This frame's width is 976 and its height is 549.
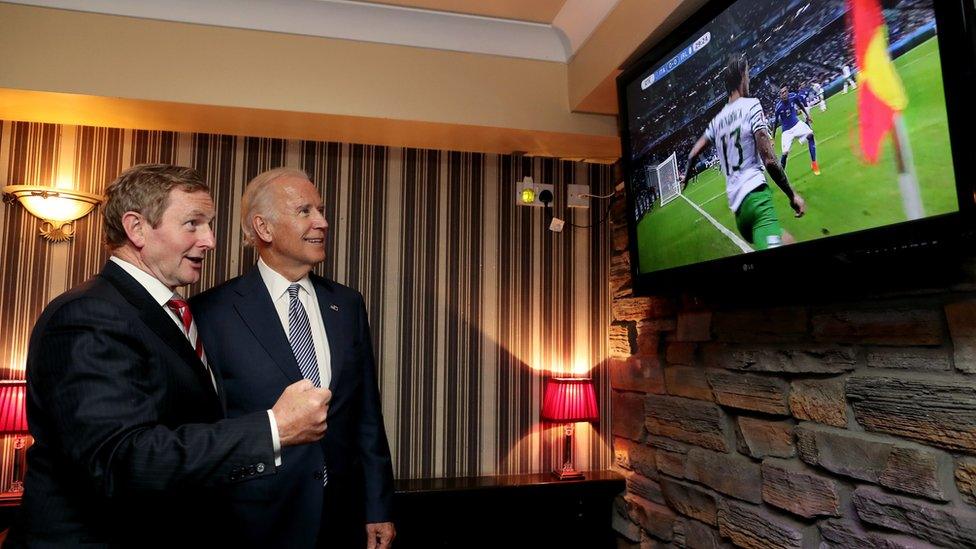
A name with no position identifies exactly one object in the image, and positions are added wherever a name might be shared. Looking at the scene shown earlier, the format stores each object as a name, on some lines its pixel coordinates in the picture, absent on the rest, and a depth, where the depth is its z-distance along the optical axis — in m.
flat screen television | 1.31
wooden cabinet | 2.83
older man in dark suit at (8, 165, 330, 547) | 1.27
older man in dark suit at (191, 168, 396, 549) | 2.00
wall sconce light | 2.79
